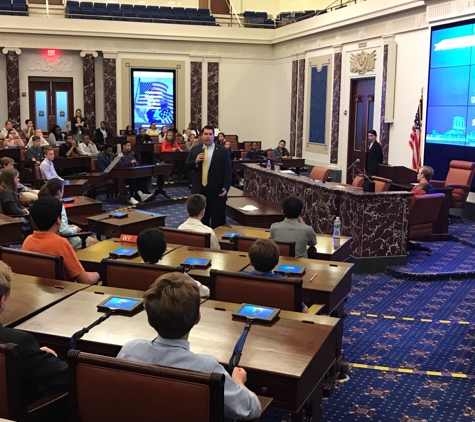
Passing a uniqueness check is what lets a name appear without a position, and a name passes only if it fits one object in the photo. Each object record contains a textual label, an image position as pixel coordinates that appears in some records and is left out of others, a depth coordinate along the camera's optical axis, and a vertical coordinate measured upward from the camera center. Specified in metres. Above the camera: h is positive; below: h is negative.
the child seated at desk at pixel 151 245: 3.80 -0.80
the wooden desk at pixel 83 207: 7.42 -1.13
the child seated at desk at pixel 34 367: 2.31 -0.96
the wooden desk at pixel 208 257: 3.86 -0.97
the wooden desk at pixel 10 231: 5.82 -1.12
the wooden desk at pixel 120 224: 6.30 -1.13
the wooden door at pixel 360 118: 13.40 +0.02
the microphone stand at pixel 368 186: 7.20 -0.78
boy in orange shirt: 3.93 -0.83
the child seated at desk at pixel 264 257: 3.55 -0.80
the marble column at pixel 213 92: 18.20 +0.74
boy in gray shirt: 4.89 -0.90
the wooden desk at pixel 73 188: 8.90 -1.06
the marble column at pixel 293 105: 17.22 +0.37
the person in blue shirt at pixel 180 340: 2.11 -0.80
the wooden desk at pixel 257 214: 7.26 -1.15
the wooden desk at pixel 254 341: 2.34 -0.94
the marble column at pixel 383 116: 12.38 +0.07
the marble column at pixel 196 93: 18.11 +0.70
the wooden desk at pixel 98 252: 4.29 -1.01
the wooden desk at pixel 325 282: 3.57 -0.98
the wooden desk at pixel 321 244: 4.98 -1.07
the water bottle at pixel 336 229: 5.41 -1.02
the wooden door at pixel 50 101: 17.48 +0.37
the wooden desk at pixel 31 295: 2.88 -0.94
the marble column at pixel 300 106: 16.73 +0.33
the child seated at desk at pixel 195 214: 5.18 -0.83
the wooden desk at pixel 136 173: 10.97 -1.04
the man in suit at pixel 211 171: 6.96 -0.61
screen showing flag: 17.84 +0.54
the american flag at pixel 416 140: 11.09 -0.36
